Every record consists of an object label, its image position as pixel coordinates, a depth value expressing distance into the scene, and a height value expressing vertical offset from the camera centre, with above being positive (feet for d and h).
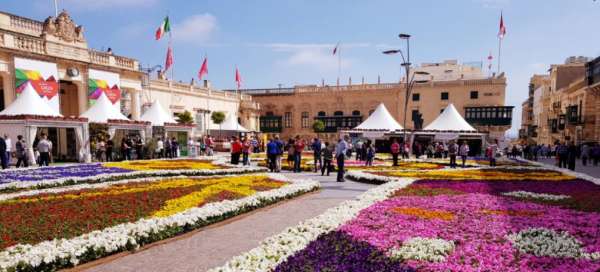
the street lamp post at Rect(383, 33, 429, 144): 82.14 +17.10
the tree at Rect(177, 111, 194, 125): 132.26 +2.37
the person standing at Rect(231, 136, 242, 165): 67.59 -5.18
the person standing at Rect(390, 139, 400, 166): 68.54 -5.36
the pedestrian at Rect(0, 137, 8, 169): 53.88 -4.62
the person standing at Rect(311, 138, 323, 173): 61.57 -4.84
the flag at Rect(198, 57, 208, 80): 146.61 +22.50
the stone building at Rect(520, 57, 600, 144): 125.59 +9.13
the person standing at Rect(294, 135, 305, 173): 61.21 -5.54
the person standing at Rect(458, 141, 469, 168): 70.69 -5.47
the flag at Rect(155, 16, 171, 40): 122.01 +32.89
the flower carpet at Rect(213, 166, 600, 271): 15.55 -6.27
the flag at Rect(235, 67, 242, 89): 171.31 +22.19
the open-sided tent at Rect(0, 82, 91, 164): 63.00 +0.36
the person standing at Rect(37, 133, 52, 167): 59.26 -4.57
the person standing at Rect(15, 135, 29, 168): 58.18 -4.82
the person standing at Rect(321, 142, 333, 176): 55.42 -5.10
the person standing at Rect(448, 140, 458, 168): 67.34 -5.63
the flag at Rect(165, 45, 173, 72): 132.48 +24.01
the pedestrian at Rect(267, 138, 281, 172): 58.70 -4.90
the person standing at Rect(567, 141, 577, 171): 64.59 -5.89
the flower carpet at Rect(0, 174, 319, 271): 17.37 -6.45
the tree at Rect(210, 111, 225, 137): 149.89 +2.72
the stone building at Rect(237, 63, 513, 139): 169.58 +11.09
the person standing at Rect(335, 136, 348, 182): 48.70 -4.63
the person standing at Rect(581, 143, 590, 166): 85.97 -7.32
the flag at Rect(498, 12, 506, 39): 151.82 +41.20
